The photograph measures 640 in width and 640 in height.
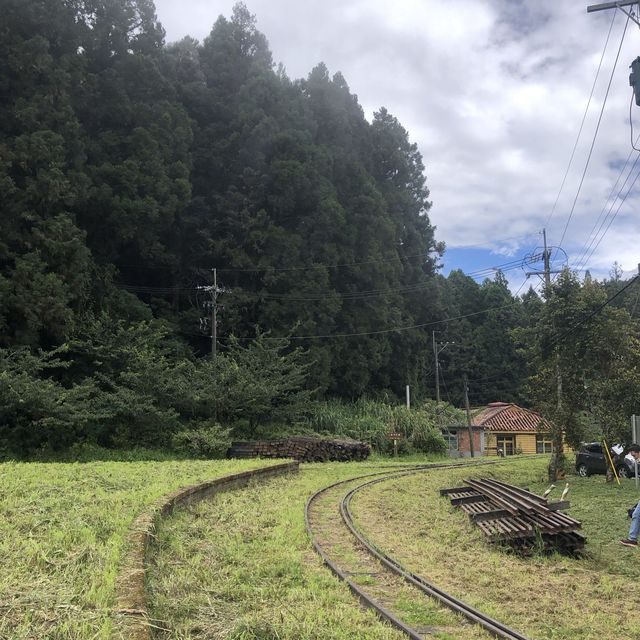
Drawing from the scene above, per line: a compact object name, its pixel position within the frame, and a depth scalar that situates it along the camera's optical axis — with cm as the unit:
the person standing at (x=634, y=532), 954
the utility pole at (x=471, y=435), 4012
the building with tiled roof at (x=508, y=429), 5022
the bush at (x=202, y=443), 2381
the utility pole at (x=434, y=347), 5030
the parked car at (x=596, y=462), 2164
